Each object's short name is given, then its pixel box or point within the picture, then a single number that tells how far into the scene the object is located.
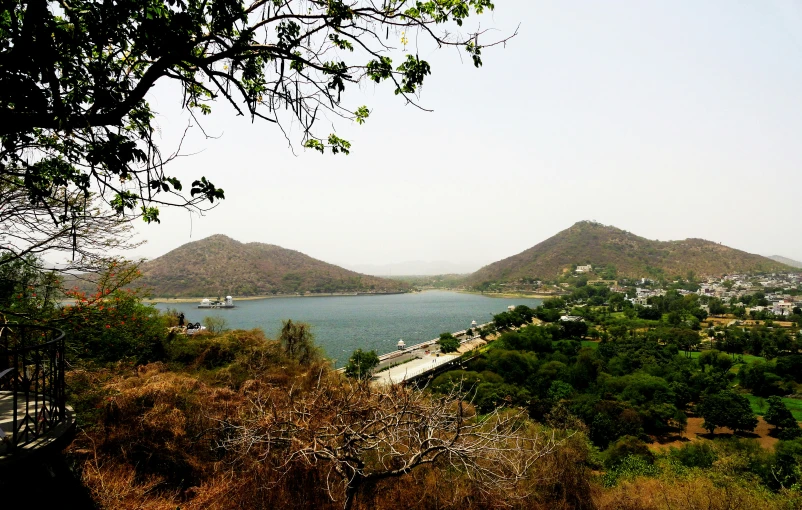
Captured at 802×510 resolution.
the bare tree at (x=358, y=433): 5.06
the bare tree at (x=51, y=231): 5.61
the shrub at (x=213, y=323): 29.11
